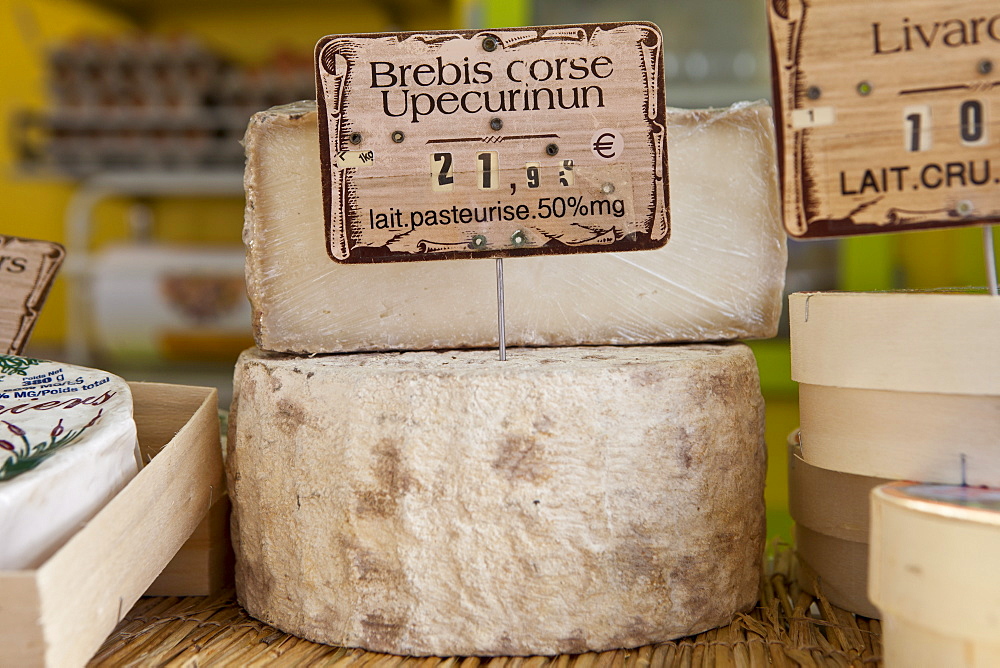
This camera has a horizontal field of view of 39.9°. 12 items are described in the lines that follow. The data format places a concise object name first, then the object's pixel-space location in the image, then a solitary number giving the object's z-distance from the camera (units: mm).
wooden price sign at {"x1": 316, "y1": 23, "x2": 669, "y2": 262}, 443
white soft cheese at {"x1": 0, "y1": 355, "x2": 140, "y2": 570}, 381
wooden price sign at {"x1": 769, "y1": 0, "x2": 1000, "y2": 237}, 407
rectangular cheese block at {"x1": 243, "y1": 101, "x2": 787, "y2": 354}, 480
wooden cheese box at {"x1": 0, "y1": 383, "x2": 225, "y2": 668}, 366
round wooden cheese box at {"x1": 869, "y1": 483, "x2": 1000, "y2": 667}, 357
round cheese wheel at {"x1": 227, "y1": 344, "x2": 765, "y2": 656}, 425
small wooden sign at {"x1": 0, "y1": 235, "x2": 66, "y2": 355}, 485
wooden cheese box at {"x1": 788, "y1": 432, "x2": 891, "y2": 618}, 455
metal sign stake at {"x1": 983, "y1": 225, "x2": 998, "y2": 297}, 408
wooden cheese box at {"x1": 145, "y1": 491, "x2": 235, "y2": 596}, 479
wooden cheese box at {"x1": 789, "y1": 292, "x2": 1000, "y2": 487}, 393
